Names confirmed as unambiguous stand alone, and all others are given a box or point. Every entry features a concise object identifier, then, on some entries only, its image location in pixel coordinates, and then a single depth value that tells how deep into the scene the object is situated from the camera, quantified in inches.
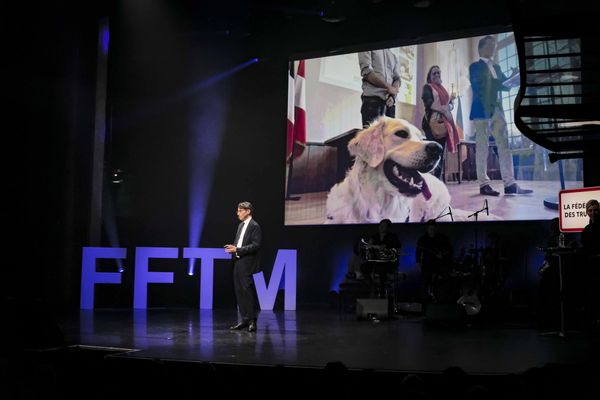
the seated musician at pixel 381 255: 377.7
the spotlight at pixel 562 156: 311.3
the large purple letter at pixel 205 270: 459.5
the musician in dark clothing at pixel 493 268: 374.9
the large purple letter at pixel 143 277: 456.8
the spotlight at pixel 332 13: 427.8
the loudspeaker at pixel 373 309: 368.2
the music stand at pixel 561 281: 269.1
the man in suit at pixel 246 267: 308.0
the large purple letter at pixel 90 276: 443.8
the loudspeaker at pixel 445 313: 339.9
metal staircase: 214.4
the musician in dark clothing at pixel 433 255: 384.8
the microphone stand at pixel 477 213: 384.9
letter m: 451.2
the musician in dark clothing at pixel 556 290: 315.0
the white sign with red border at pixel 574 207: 296.4
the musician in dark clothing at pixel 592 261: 261.6
